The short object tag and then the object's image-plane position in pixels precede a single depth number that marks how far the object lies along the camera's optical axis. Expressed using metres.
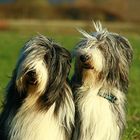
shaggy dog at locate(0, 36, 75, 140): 7.73
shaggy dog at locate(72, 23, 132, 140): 7.88
